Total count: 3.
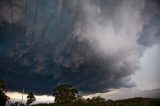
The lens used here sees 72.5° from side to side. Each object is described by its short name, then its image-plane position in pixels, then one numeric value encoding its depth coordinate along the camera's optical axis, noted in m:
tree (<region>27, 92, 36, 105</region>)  67.05
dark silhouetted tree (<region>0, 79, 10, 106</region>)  41.02
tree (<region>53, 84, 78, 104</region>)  58.26
